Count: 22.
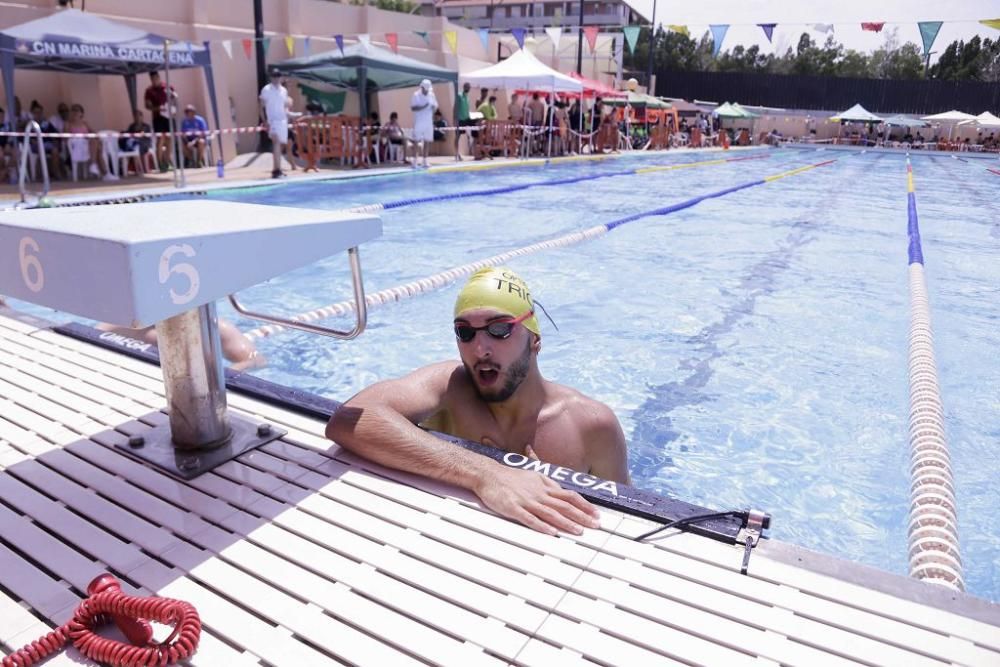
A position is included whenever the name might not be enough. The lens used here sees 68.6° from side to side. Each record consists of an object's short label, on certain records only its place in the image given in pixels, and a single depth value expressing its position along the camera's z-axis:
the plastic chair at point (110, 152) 11.57
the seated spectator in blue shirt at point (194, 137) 13.25
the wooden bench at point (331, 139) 13.70
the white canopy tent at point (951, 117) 35.66
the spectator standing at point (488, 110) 17.03
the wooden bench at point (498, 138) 17.17
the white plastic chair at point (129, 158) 11.98
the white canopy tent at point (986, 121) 35.50
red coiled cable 1.33
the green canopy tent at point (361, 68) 13.57
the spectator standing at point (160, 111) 12.28
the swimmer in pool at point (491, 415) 1.99
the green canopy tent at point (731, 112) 35.69
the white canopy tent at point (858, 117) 36.86
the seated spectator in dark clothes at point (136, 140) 12.03
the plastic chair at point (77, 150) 11.08
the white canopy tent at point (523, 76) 17.30
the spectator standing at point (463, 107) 17.27
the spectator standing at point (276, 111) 11.48
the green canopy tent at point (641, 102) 28.14
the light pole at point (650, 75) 37.53
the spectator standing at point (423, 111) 13.63
